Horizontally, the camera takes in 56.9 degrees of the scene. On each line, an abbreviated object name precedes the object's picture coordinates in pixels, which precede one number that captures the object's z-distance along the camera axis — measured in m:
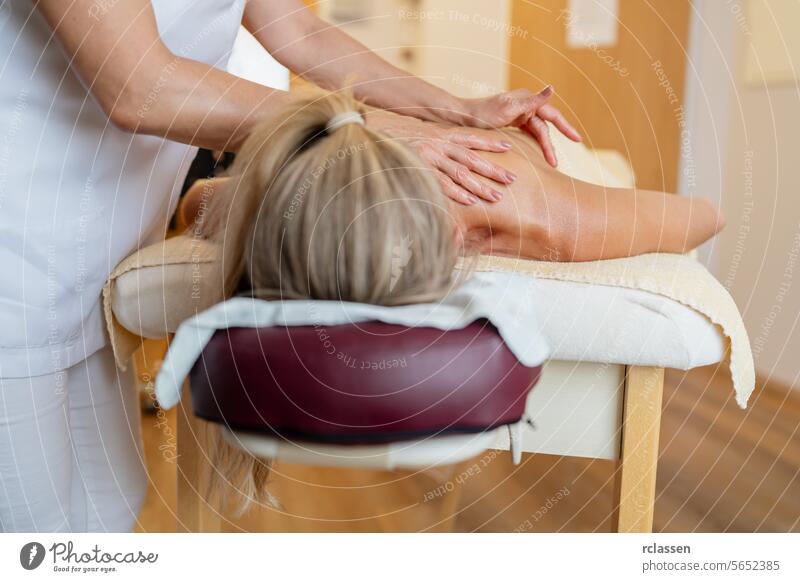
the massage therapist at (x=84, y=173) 0.51
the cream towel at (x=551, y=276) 0.56
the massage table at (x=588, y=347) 0.55
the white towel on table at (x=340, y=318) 0.47
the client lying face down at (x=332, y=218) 0.50
